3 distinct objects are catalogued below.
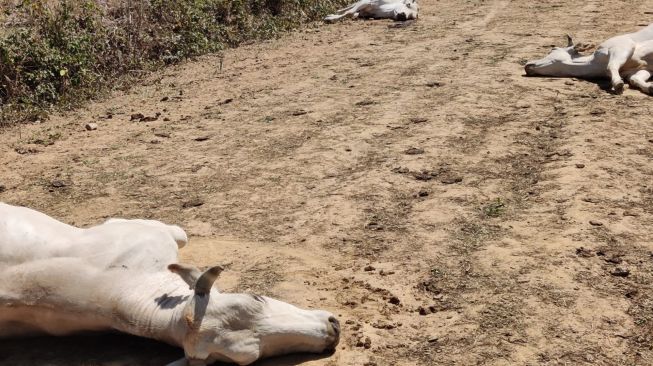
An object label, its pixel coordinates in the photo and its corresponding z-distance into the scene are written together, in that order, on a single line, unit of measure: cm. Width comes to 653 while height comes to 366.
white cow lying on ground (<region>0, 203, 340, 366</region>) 368
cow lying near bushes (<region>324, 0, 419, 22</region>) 1207
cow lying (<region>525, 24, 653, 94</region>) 859
